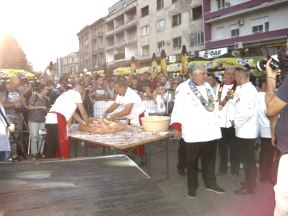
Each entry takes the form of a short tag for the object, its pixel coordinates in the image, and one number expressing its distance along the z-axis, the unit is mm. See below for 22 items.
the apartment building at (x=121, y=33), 56594
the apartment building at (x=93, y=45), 73375
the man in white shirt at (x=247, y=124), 5566
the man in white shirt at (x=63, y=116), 6138
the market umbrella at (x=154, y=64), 19422
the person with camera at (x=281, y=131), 2842
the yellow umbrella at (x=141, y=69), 28070
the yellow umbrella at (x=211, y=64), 18312
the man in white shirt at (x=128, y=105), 6660
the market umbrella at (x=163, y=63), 18111
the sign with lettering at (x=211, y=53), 23750
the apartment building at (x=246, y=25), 28141
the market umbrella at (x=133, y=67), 21409
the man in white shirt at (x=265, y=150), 6074
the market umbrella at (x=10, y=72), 17059
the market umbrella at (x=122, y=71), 30675
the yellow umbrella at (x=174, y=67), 23109
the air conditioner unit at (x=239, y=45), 30531
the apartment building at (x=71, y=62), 107375
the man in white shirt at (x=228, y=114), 6254
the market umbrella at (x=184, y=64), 16047
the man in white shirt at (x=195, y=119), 5102
